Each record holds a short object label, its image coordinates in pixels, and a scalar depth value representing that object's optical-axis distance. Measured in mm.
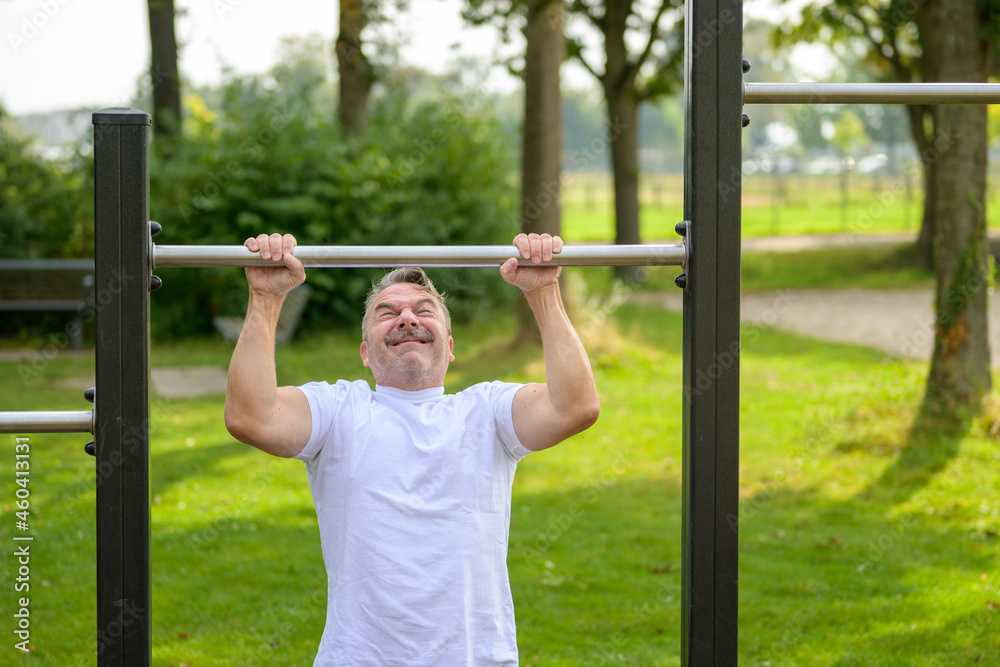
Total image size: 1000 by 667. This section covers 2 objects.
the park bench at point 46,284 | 11992
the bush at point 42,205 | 12719
